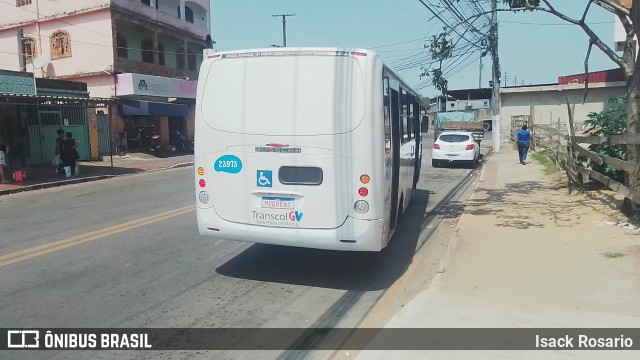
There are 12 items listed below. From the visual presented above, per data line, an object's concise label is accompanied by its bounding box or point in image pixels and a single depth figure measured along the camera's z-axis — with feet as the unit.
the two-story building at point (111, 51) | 88.22
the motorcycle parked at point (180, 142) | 104.01
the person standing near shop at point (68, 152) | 58.23
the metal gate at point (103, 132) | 83.41
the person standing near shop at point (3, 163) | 52.95
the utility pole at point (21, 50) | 89.71
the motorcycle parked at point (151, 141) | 92.58
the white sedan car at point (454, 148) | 67.97
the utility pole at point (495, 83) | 89.73
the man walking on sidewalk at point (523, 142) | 64.71
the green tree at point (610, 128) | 34.27
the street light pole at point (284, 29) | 166.37
